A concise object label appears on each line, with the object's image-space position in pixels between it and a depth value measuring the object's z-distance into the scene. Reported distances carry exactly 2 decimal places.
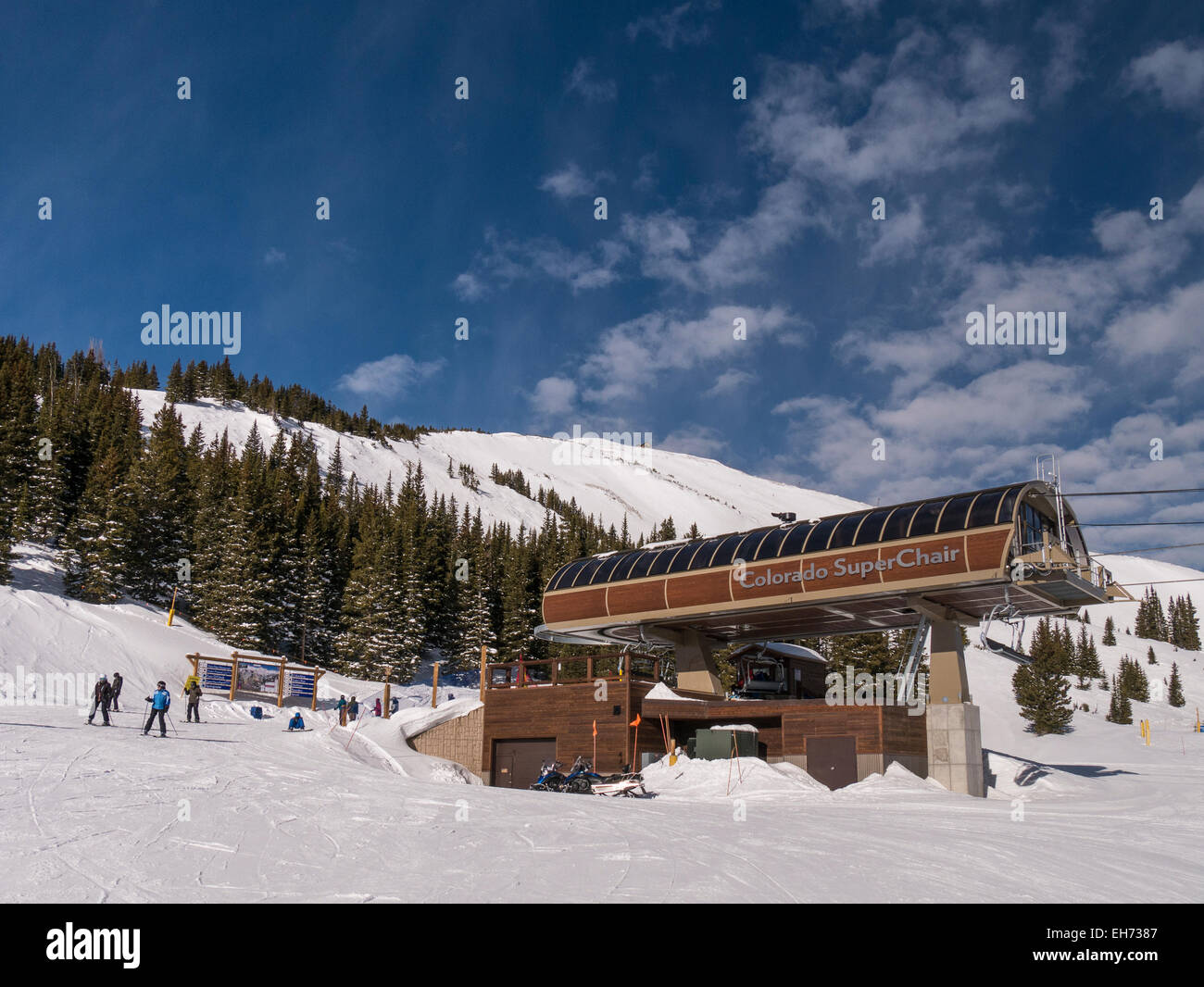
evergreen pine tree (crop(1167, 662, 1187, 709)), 101.31
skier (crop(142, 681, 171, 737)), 23.03
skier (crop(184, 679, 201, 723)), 27.33
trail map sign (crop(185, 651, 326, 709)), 34.84
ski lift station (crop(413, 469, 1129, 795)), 27.42
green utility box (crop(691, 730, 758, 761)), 28.09
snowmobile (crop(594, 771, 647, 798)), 23.33
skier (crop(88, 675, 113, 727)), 24.11
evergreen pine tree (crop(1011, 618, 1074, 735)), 67.81
